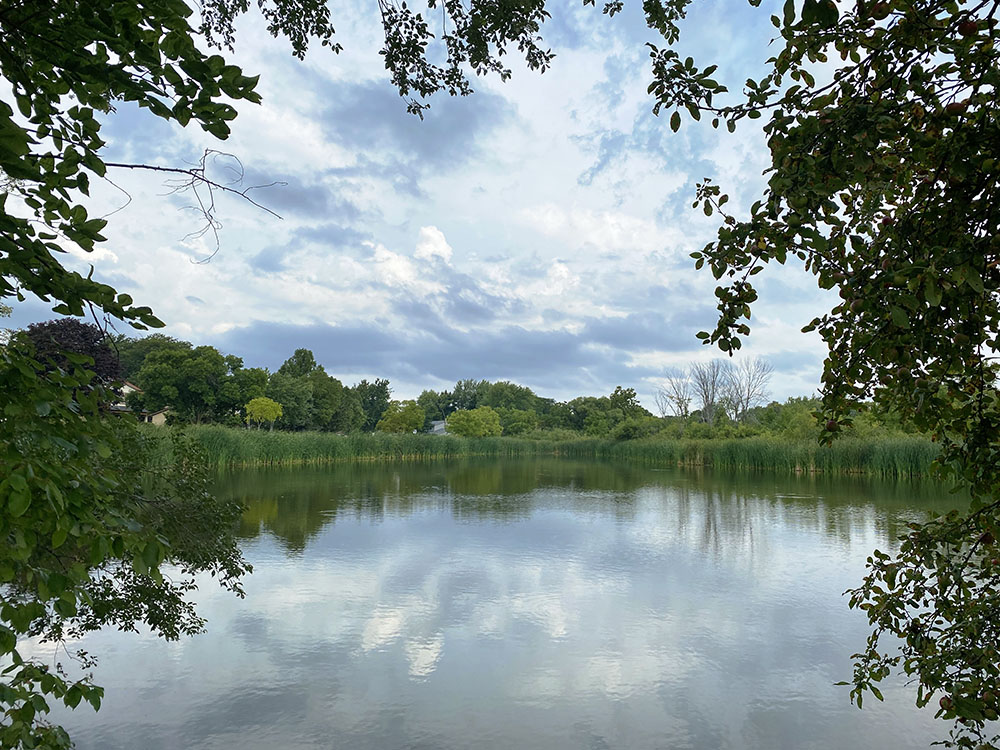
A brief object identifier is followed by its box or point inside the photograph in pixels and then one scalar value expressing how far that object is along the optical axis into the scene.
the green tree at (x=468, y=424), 51.25
